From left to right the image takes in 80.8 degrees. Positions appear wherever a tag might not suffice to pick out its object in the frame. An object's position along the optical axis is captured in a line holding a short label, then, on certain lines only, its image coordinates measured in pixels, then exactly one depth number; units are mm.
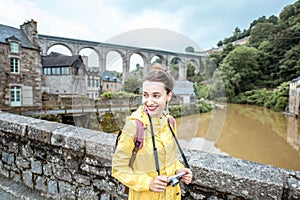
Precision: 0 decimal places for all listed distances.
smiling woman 833
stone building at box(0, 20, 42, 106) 11625
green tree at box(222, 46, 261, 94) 24297
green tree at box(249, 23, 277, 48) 38262
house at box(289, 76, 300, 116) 20578
